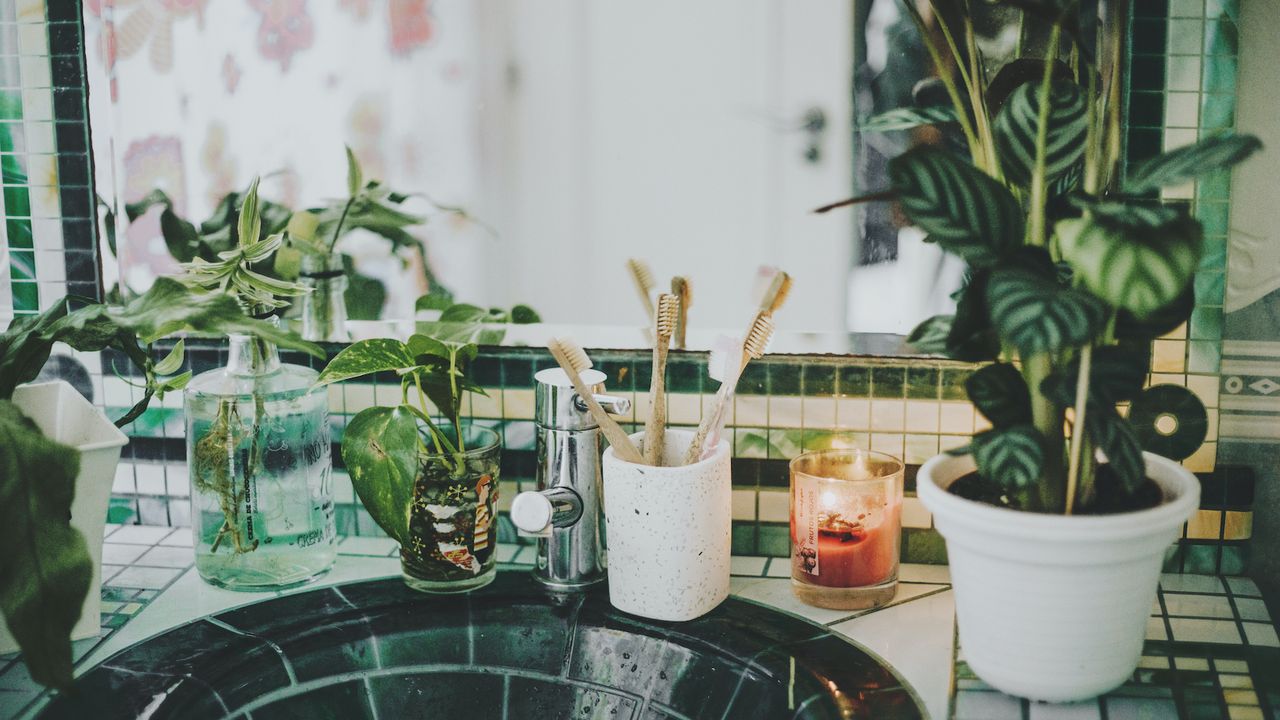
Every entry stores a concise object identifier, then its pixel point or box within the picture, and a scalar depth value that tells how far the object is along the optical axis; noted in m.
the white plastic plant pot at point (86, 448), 1.00
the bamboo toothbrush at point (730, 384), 1.04
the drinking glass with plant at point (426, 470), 1.05
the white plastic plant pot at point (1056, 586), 0.81
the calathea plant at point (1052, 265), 0.71
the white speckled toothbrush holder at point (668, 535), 1.01
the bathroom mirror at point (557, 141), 1.15
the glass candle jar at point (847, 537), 1.05
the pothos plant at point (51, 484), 0.79
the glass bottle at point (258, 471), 1.12
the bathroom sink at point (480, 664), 0.93
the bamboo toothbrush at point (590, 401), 1.02
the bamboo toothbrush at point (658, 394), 1.05
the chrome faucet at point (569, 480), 1.08
